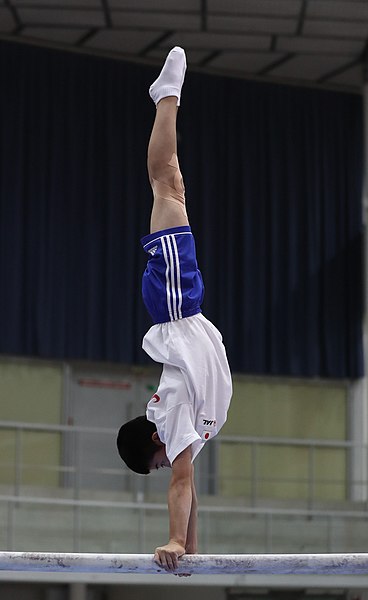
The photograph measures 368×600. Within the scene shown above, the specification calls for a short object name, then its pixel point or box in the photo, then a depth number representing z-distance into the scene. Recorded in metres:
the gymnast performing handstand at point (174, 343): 9.43
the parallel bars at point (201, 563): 8.62
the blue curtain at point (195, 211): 30.96
